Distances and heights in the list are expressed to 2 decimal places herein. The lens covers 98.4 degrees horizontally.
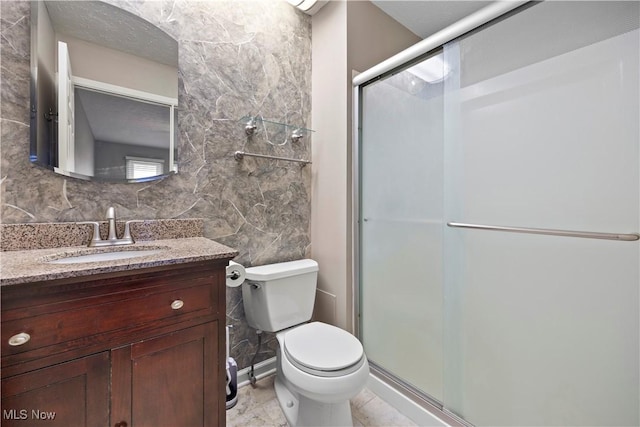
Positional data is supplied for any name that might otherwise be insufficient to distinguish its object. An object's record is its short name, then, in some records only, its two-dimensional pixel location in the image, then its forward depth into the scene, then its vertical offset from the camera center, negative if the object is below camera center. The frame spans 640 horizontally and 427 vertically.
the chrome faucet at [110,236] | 1.19 -0.11
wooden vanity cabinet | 0.73 -0.42
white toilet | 1.18 -0.66
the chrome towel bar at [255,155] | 1.63 +0.34
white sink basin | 1.07 -0.18
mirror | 1.14 +0.55
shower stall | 0.92 -0.01
